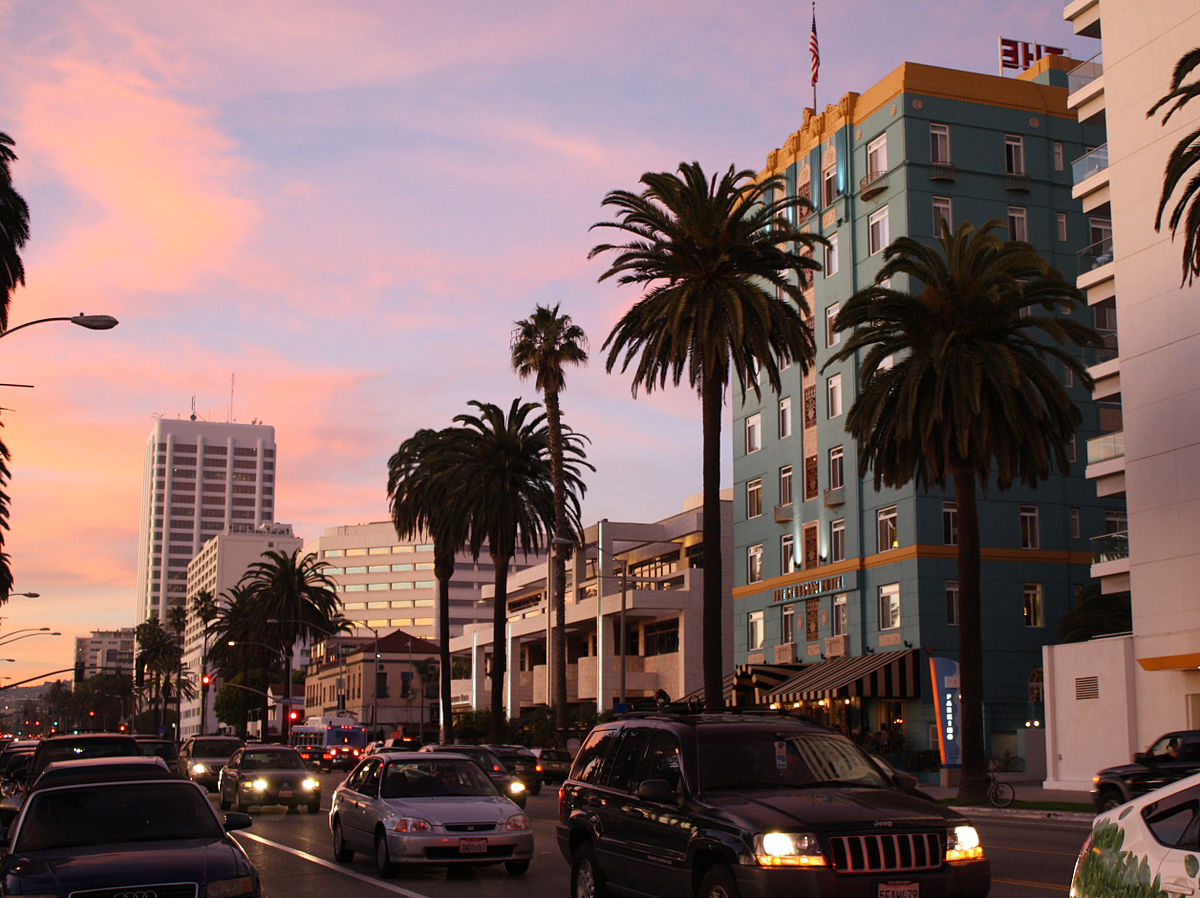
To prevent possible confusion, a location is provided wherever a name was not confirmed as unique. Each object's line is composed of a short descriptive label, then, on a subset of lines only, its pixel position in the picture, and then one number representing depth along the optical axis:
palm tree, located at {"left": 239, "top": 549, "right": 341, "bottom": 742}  94.50
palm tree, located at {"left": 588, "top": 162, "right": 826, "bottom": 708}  40.97
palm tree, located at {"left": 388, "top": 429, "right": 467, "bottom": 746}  61.66
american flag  62.46
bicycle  34.75
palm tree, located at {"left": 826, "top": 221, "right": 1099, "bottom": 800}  37.06
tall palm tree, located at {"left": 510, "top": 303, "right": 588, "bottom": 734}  60.00
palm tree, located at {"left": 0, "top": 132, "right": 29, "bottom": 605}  39.06
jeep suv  9.90
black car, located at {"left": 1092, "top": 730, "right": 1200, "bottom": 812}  25.30
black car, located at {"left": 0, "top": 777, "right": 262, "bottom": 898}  10.22
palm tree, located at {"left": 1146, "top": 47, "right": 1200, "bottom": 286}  28.27
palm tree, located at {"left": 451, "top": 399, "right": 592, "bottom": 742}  60.38
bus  69.62
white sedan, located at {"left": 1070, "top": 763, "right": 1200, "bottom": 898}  7.01
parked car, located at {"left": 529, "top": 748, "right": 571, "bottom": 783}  43.53
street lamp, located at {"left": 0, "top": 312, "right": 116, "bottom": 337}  25.12
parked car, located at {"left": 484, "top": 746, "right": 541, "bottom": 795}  40.12
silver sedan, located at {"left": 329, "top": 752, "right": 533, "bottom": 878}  16.98
